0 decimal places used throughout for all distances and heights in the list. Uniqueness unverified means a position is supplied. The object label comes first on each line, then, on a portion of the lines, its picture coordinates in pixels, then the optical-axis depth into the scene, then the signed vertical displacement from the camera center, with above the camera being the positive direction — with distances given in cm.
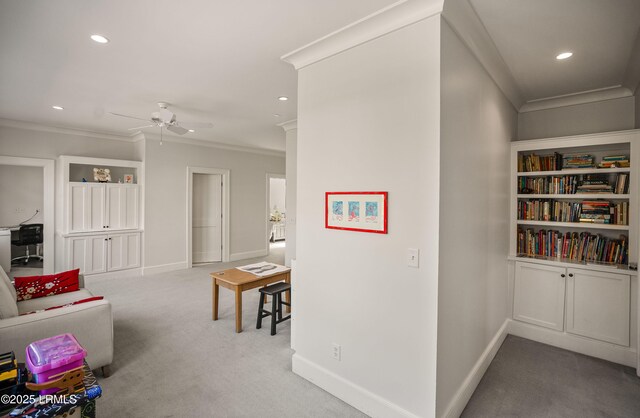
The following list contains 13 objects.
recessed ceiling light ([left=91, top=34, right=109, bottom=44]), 240 +130
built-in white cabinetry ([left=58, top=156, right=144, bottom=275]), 529 -24
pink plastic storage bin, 139 -71
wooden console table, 338 -87
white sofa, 219 -92
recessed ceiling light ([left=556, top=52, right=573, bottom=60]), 257 +128
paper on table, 379 -81
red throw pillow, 318 -86
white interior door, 708 -32
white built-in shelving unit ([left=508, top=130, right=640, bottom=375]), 282 -71
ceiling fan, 393 +110
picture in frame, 209 -3
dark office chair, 599 -61
